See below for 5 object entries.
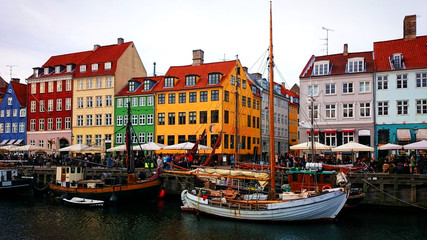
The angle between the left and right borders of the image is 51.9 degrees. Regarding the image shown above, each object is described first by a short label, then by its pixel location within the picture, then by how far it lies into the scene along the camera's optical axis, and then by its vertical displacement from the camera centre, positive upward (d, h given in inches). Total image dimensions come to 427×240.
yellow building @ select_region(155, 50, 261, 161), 2133.4 +199.3
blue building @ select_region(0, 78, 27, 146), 2691.9 +185.0
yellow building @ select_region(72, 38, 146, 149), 2435.3 +312.0
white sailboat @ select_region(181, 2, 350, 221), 987.9 -132.8
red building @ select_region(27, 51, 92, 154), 2561.5 +253.4
